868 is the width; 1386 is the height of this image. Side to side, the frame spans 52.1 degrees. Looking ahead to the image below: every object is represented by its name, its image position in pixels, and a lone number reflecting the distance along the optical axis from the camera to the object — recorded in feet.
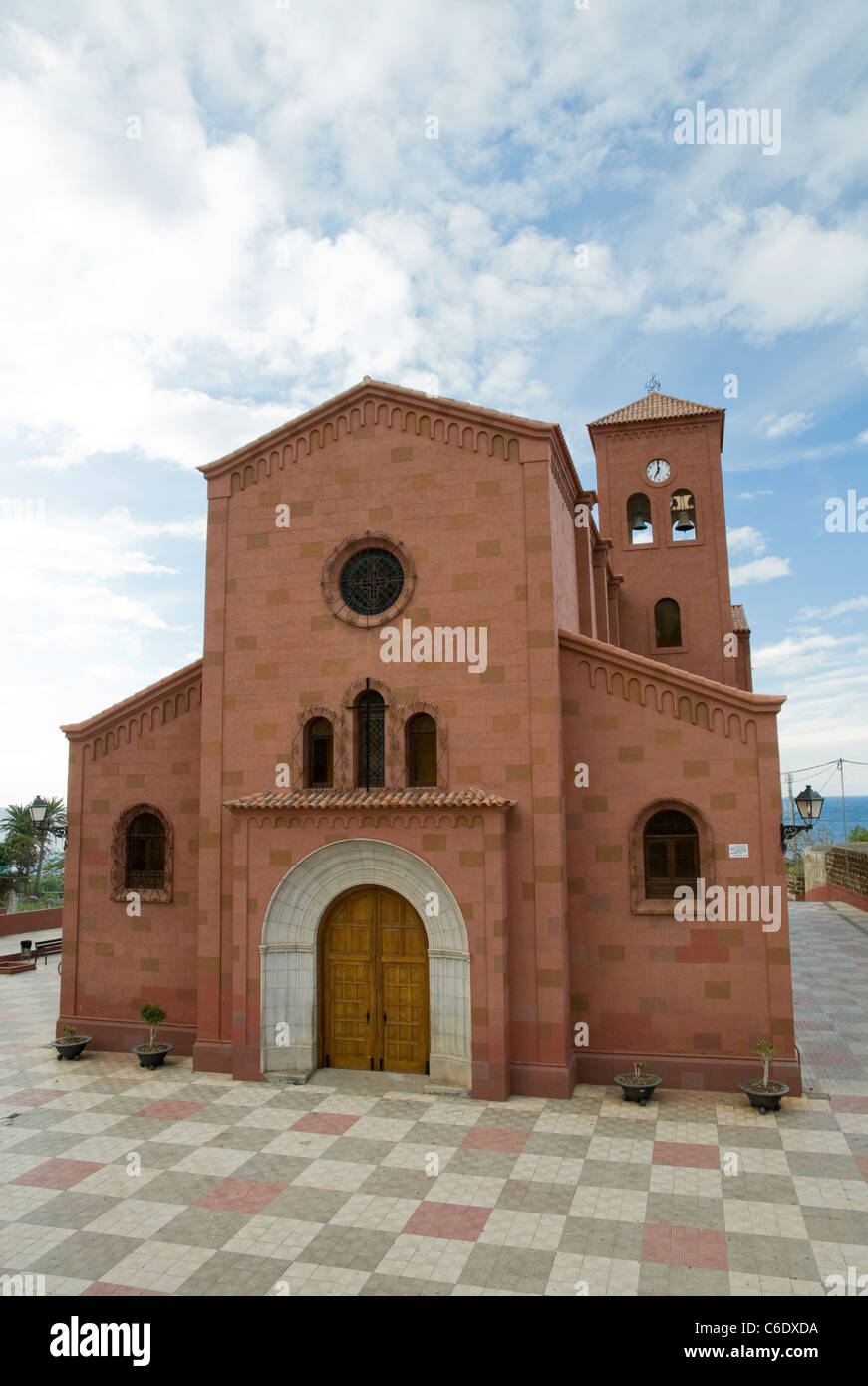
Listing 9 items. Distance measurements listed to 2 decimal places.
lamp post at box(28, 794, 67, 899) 62.92
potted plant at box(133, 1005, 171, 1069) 53.42
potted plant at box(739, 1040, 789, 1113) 44.47
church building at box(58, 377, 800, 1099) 48.52
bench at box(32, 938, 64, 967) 95.03
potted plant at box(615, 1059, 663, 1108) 45.91
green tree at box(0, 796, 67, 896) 147.74
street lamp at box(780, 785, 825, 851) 53.02
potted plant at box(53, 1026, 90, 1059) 55.77
